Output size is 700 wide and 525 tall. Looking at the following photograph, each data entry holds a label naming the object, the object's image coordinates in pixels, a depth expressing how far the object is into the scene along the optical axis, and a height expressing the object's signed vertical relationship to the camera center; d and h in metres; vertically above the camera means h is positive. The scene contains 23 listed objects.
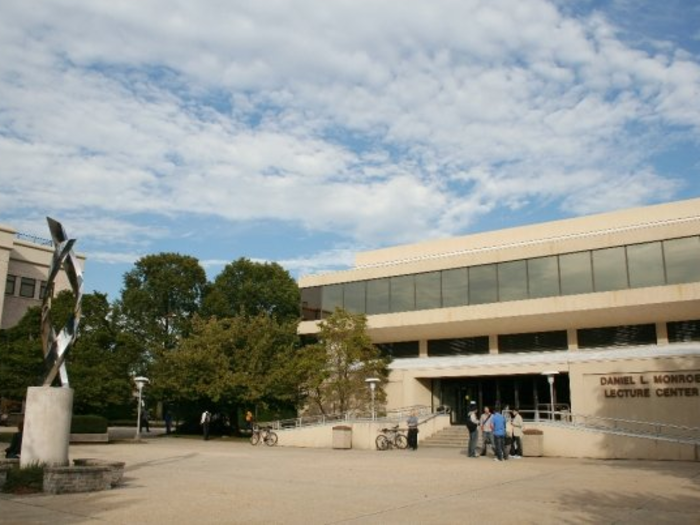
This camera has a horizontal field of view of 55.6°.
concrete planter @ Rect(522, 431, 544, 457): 24.34 -1.38
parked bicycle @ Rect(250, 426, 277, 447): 31.86 -1.51
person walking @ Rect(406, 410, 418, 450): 26.70 -0.99
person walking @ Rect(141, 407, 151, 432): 44.97 -0.96
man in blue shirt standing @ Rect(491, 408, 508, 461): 21.30 -0.84
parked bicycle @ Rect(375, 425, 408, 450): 28.20 -1.40
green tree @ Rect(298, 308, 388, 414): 34.94 +2.11
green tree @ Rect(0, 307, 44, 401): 31.48 +1.71
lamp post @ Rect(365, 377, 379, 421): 31.66 +1.07
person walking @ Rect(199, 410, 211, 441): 33.84 -0.93
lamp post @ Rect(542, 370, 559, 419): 27.52 +1.30
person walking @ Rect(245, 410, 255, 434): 34.40 -0.68
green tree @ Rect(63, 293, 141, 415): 32.38 +2.23
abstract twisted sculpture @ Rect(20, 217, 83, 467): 13.30 -0.22
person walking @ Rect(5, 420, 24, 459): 16.02 -1.07
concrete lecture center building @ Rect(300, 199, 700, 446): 28.97 +4.41
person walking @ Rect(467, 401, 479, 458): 22.81 -0.90
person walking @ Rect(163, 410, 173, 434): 40.75 -0.96
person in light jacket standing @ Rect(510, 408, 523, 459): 23.52 -1.07
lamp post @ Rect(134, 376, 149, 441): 33.11 +1.04
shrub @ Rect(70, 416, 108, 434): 30.19 -0.97
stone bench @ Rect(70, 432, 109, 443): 29.78 -1.53
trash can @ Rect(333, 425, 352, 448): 29.02 -1.36
